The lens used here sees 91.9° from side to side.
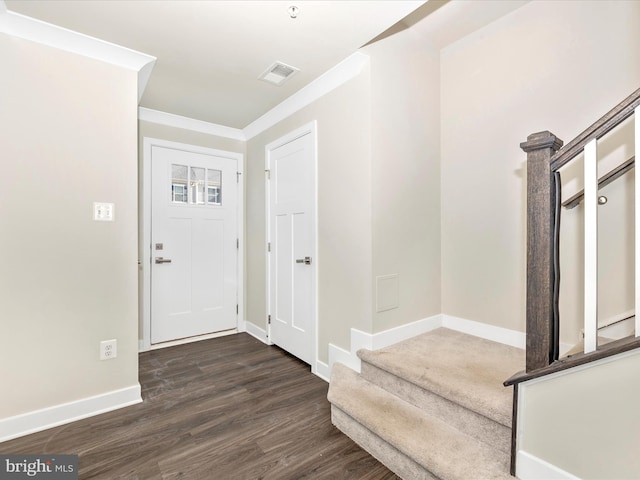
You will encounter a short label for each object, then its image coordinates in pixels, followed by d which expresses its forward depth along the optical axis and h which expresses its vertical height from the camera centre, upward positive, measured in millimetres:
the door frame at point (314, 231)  2602 +73
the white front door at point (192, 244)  3234 -42
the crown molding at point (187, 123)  3158 +1278
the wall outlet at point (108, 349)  2080 -737
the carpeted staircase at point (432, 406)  1405 -952
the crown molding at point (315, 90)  2219 +1257
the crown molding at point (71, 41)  1792 +1261
